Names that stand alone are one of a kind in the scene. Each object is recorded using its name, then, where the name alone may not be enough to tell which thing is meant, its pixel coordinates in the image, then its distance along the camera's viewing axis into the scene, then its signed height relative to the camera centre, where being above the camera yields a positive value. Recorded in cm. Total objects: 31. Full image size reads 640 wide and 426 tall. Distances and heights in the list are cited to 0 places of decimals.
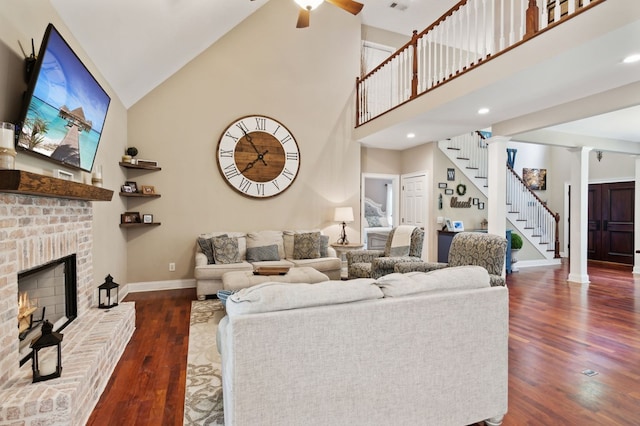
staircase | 676 +28
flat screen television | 189 +67
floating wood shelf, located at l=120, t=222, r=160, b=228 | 455 -22
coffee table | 365 -78
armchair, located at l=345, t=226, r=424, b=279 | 416 -66
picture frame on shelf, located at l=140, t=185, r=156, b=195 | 482 +29
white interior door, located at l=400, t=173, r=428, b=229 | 665 +18
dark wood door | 745 -31
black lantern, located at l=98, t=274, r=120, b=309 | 302 -83
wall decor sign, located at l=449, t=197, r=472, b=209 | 664 +9
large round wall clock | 538 +87
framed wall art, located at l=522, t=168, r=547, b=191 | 906 +83
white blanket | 466 -47
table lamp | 579 -11
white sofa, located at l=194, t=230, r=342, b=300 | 440 -76
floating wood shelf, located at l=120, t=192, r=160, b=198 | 457 +20
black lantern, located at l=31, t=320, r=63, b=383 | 174 -82
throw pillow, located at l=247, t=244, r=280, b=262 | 499 -68
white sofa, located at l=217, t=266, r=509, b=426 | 141 -66
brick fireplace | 162 -88
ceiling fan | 287 +192
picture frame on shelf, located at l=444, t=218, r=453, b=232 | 636 -29
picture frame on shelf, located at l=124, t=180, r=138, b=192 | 474 +35
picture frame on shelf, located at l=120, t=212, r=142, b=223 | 461 -11
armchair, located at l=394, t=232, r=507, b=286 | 326 -48
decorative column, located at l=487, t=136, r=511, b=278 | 504 +34
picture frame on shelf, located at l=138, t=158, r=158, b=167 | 473 +66
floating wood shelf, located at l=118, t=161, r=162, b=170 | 451 +59
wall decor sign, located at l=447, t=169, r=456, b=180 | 661 +69
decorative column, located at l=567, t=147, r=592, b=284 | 573 -13
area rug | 194 -120
